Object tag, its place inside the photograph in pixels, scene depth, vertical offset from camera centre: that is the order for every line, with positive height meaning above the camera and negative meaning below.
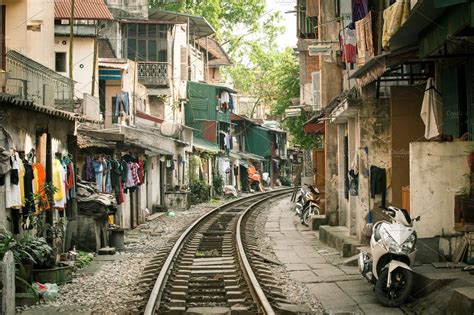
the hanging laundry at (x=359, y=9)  20.08 +4.09
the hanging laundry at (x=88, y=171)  23.27 +0.35
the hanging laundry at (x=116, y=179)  24.89 +0.13
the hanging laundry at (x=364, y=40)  18.39 +3.11
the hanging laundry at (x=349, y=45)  20.95 +3.36
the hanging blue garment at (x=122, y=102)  35.59 +3.47
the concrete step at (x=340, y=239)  18.59 -1.43
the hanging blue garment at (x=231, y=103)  62.42 +5.82
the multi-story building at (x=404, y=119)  13.63 +1.28
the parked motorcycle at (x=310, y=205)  29.27 -0.87
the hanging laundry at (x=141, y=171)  29.69 +0.43
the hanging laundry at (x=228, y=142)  62.50 +2.95
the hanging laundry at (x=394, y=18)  14.30 +2.77
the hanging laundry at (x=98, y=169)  23.33 +0.40
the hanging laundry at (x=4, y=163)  14.30 +0.38
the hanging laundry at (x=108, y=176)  24.17 +0.21
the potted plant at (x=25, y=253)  13.06 -1.12
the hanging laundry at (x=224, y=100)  60.63 +5.89
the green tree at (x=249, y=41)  59.81 +11.27
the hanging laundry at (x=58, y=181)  18.59 +0.07
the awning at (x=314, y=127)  31.12 +1.98
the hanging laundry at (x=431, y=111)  15.95 +1.28
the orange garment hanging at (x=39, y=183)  16.53 +0.03
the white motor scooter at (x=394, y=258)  12.02 -1.16
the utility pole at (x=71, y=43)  27.81 +4.77
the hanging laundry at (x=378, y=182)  18.72 -0.06
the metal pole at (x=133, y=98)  39.18 +3.93
